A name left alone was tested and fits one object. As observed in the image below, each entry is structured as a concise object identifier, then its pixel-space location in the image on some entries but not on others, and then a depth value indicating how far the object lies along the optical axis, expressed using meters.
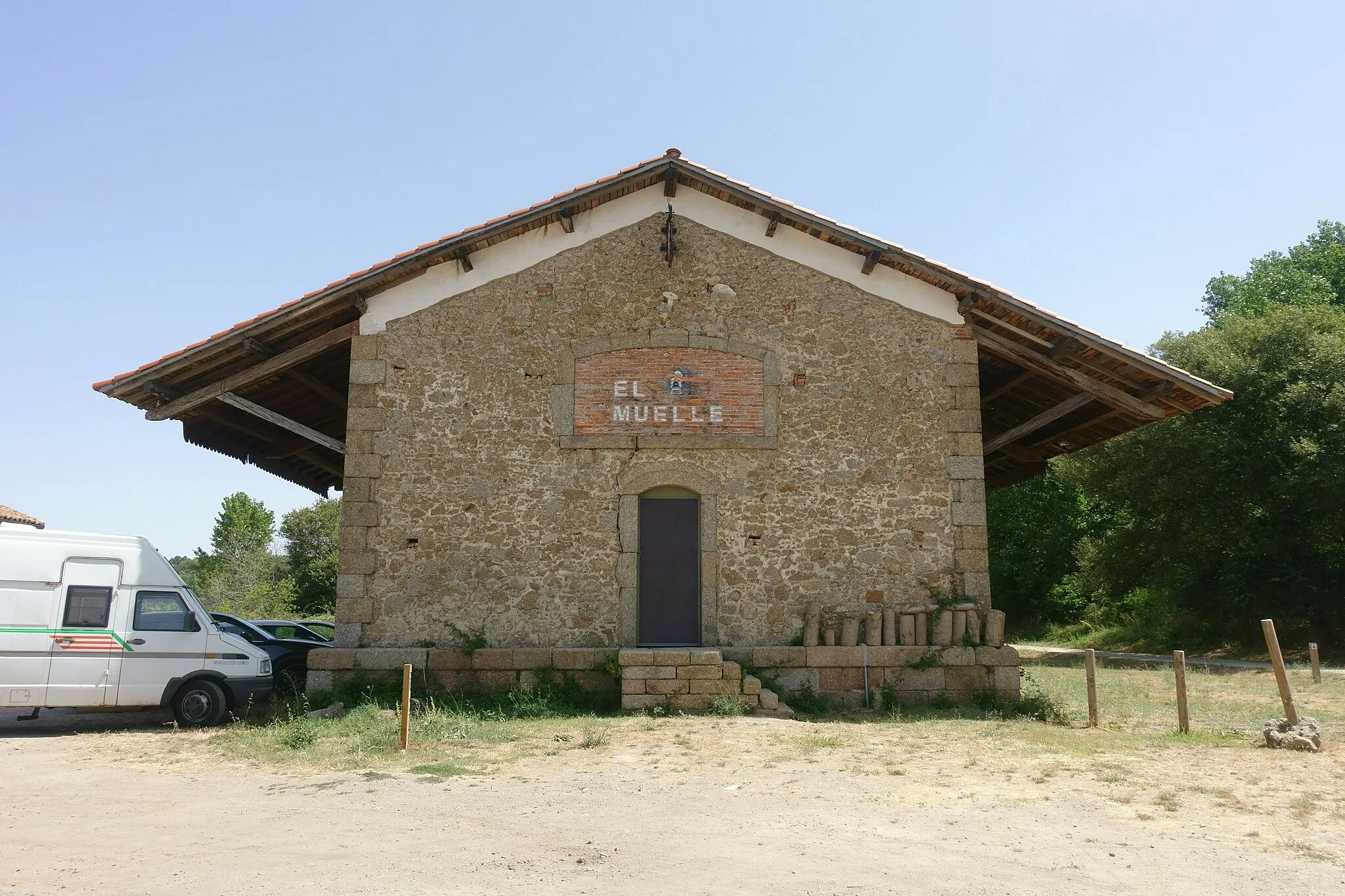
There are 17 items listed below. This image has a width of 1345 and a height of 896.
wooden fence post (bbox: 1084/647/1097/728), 9.66
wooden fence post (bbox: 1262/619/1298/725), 8.54
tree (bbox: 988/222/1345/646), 20.42
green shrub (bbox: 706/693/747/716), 9.56
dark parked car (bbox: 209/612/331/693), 11.78
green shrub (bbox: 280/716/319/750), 8.44
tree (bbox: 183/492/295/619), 34.75
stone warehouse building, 10.55
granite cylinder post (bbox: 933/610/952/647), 10.43
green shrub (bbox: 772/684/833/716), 10.10
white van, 9.56
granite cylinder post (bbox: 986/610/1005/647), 10.45
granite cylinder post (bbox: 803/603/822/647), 10.40
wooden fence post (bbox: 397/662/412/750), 7.99
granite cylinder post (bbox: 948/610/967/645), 10.45
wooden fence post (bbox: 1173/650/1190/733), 9.03
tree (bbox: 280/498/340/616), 40.69
